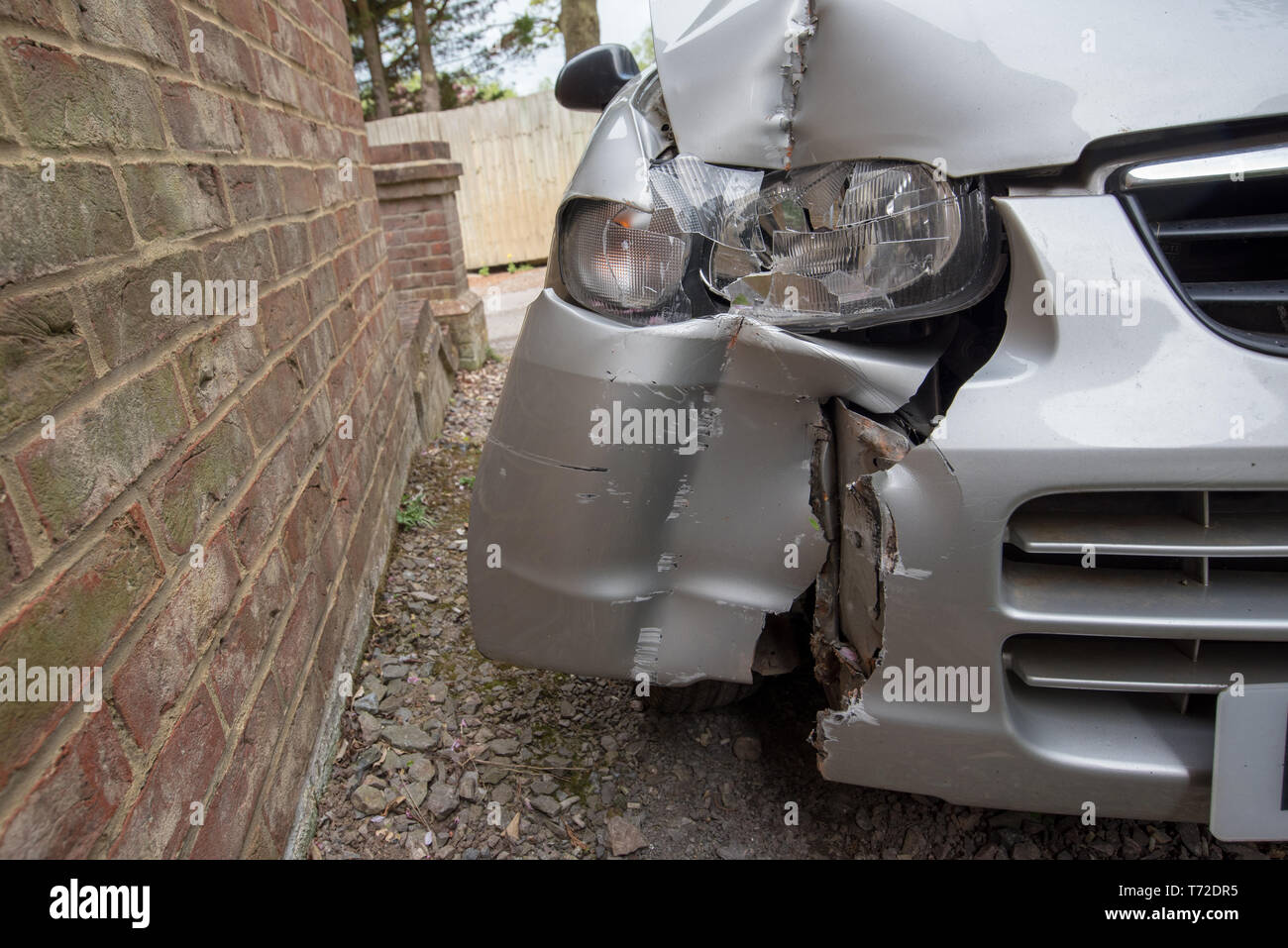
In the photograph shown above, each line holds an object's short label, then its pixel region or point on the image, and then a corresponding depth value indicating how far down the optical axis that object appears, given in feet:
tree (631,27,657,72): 81.51
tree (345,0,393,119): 44.83
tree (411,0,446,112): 45.24
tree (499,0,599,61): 24.59
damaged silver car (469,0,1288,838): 3.67
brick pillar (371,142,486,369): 15.52
